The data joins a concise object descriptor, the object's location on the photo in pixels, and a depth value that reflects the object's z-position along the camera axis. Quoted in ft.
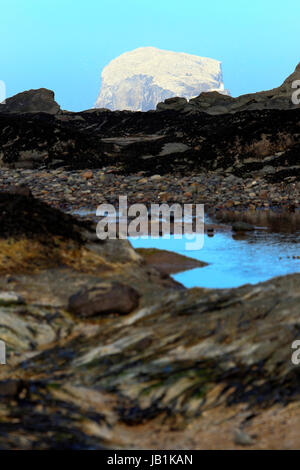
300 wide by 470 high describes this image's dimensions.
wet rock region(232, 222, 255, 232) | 47.70
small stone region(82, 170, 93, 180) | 81.15
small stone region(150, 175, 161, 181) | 78.59
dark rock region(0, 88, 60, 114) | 247.91
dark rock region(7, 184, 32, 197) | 40.98
